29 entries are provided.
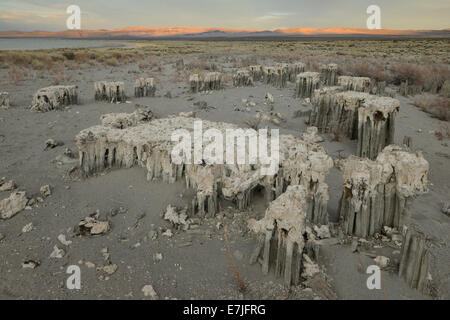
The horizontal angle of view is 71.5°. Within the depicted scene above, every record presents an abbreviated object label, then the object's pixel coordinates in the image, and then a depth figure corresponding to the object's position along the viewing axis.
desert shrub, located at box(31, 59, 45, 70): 21.86
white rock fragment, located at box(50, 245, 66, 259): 3.94
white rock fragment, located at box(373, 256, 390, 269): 3.66
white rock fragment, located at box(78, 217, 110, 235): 4.35
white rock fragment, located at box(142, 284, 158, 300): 3.36
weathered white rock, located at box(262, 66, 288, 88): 15.13
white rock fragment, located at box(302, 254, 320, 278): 3.48
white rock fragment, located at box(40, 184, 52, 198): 5.29
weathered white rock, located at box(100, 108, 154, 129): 7.21
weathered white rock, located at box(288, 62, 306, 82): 17.17
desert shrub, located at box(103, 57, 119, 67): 26.74
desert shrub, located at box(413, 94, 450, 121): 10.43
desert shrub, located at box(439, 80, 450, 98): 13.45
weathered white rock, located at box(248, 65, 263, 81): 17.25
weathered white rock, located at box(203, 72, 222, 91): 14.23
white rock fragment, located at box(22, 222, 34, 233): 4.40
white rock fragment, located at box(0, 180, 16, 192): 5.49
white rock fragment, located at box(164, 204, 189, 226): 4.47
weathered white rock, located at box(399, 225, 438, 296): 3.29
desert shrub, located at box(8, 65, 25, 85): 16.48
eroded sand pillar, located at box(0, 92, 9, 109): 11.32
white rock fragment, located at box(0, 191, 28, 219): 4.68
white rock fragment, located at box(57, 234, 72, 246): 4.18
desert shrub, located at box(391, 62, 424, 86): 16.45
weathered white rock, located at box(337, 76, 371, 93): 10.05
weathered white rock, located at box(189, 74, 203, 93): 13.88
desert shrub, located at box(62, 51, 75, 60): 29.33
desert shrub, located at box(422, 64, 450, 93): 14.84
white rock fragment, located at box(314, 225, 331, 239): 4.12
